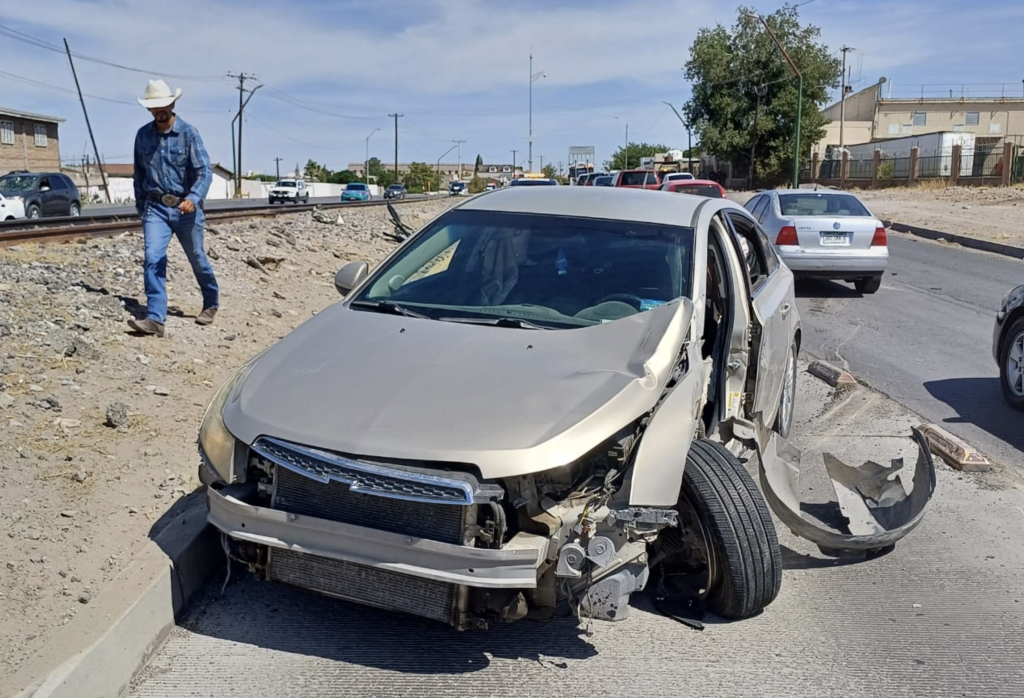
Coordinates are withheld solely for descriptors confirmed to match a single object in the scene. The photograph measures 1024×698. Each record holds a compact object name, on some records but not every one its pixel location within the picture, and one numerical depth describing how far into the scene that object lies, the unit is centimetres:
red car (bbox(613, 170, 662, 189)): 3703
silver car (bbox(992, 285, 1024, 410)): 728
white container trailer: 5075
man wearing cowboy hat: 736
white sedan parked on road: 1367
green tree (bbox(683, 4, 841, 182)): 6669
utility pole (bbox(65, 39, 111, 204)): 5585
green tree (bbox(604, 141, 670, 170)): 13915
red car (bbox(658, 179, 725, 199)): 2584
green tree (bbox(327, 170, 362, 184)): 14662
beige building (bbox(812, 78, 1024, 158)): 8600
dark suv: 2617
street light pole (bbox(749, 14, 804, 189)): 4204
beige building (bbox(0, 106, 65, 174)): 5806
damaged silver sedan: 328
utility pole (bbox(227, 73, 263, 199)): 7394
